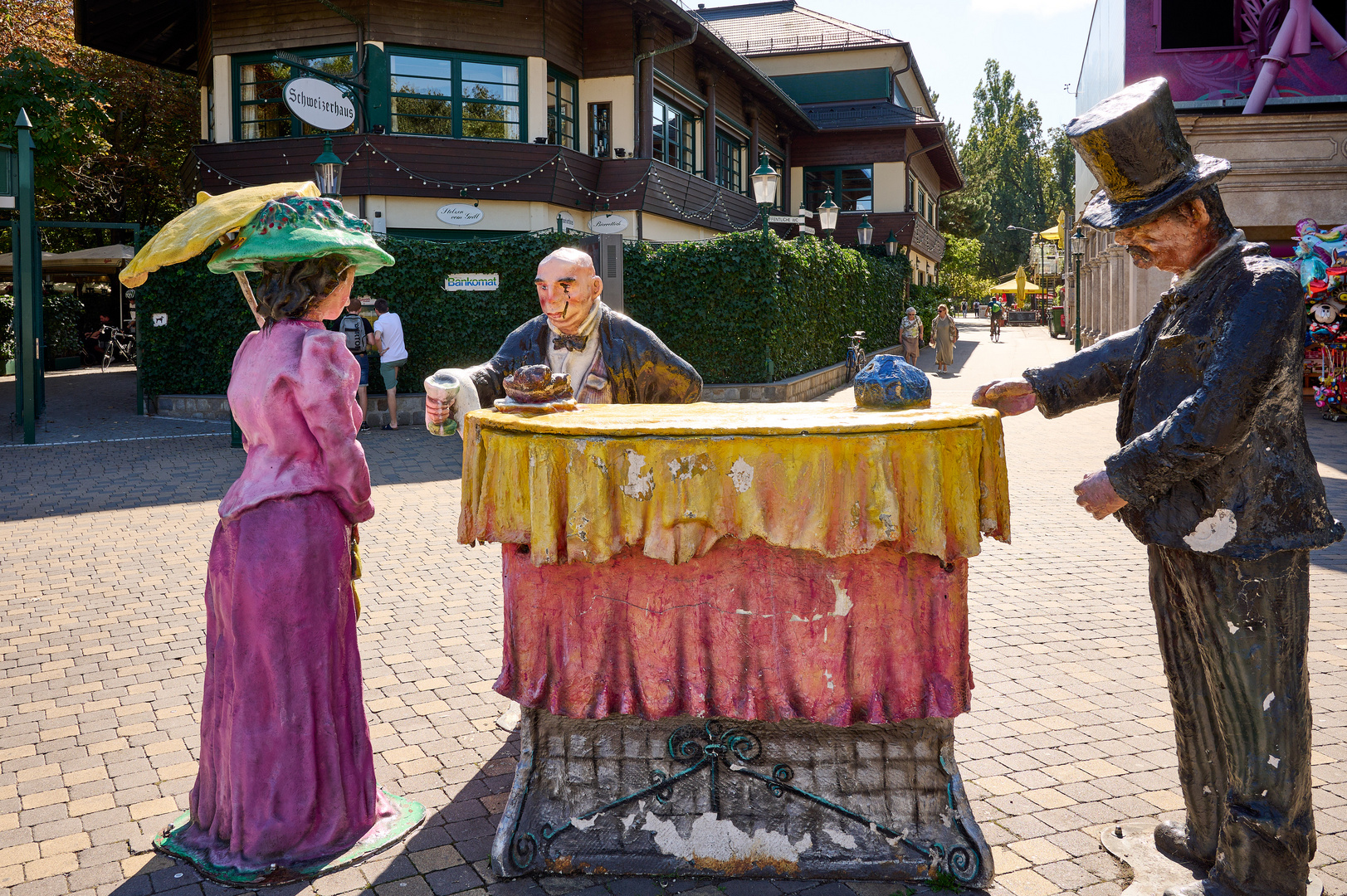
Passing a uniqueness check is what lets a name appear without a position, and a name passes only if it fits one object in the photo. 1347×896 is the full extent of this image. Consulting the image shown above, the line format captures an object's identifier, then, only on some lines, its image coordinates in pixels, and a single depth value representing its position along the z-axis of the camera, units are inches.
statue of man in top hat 99.3
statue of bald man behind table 150.2
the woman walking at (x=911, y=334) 967.6
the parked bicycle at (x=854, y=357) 859.4
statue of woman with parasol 117.6
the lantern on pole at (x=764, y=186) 649.0
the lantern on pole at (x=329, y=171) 491.2
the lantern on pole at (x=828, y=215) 847.7
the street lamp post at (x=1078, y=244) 1378.0
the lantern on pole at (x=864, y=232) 1045.2
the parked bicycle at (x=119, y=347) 1024.2
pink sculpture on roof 725.9
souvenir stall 545.0
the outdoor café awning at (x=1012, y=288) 2325.3
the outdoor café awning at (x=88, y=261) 874.1
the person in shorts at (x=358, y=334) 520.4
